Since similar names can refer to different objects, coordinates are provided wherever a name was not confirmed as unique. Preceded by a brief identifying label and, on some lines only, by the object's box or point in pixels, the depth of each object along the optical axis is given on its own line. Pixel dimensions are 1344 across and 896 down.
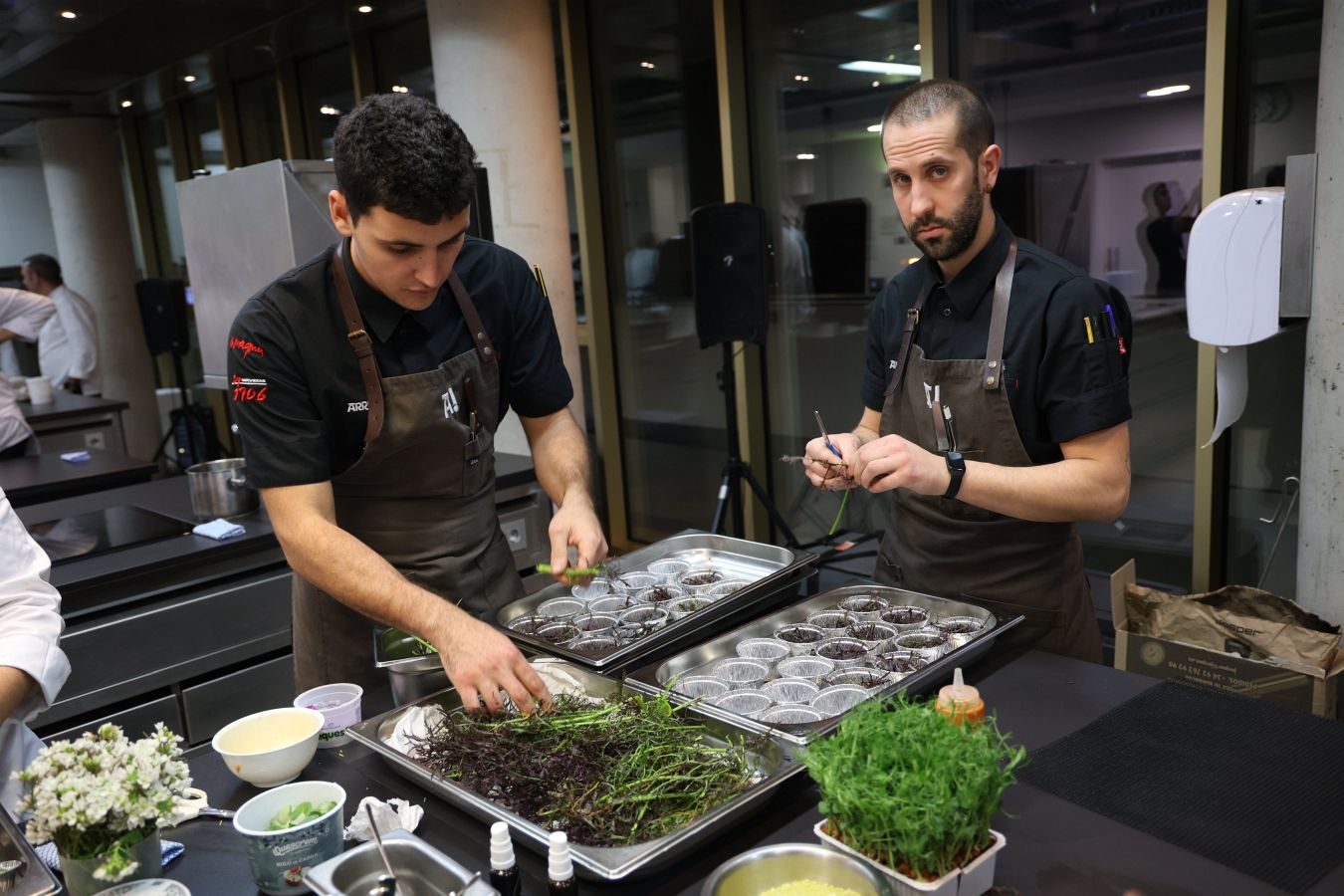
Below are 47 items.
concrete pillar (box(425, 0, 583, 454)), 4.86
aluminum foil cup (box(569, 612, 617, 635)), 2.02
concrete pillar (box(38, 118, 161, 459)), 9.23
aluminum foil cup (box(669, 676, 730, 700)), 1.71
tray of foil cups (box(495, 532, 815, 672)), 1.89
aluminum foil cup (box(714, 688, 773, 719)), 1.65
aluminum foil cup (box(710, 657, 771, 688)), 1.77
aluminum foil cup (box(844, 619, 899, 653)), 1.86
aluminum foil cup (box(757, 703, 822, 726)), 1.58
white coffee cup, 5.84
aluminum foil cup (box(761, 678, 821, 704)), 1.68
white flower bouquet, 1.15
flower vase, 1.20
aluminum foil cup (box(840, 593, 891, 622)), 1.99
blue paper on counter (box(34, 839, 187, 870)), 1.34
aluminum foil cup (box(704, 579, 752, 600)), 2.15
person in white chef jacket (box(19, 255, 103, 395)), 7.50
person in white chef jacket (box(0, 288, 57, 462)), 6.14
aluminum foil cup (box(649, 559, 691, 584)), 2.29
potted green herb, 1.06
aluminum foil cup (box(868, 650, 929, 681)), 1.72
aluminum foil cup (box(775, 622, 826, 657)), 1.87
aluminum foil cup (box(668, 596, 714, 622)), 2.04
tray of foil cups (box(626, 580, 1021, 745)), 1.64
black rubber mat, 1.25
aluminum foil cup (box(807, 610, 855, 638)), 1.96
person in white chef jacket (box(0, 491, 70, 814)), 1.56
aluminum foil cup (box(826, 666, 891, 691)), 1.69
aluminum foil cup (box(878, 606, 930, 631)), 1.91
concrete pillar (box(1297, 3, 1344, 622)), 2.80
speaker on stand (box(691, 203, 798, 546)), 4.56
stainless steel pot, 3.33
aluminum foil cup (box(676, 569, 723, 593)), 2.22
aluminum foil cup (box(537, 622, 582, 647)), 1.97
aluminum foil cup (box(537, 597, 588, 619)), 2.13
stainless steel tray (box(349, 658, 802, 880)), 1.21
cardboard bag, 2.83
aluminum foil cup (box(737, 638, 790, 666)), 1.85
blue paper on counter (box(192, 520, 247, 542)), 3.13
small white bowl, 1.45
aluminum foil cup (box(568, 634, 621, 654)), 1.87
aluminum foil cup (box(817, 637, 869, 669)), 1.78
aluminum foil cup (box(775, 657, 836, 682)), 1.77
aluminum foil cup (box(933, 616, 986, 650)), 1.80
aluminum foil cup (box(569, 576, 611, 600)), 2.20
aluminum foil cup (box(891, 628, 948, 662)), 1.78
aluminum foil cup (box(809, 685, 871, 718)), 1.63
